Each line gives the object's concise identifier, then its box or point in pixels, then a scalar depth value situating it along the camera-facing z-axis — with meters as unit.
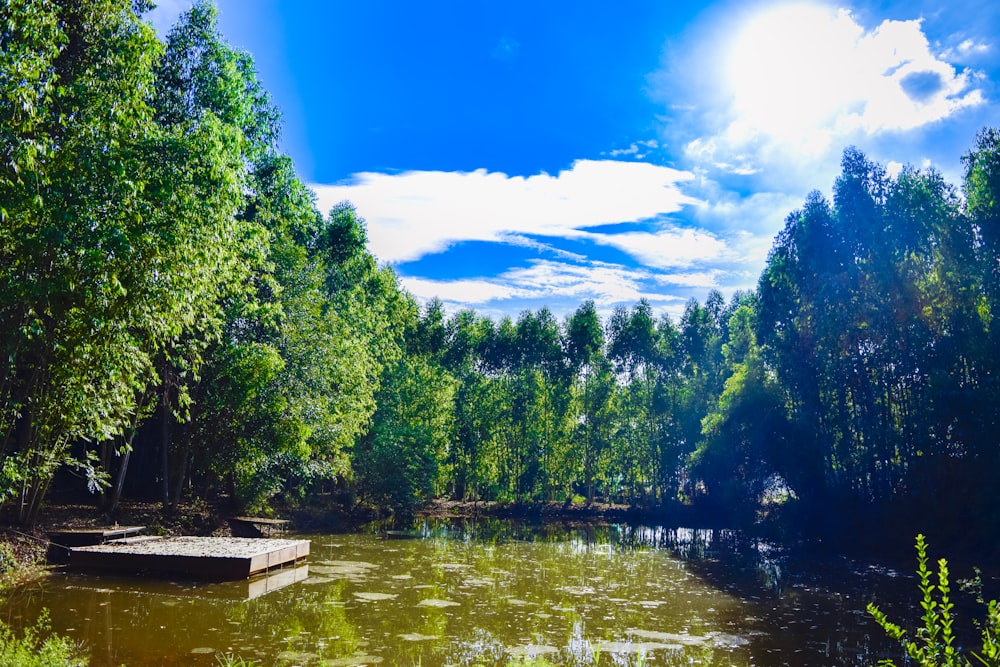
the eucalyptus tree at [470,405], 54.00
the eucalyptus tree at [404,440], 38.91
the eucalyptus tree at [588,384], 54.09
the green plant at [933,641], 4.48
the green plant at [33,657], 6.77
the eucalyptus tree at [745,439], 36.84
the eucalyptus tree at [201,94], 21.39
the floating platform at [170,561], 17.03
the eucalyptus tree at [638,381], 53.06
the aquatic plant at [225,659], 10.20
